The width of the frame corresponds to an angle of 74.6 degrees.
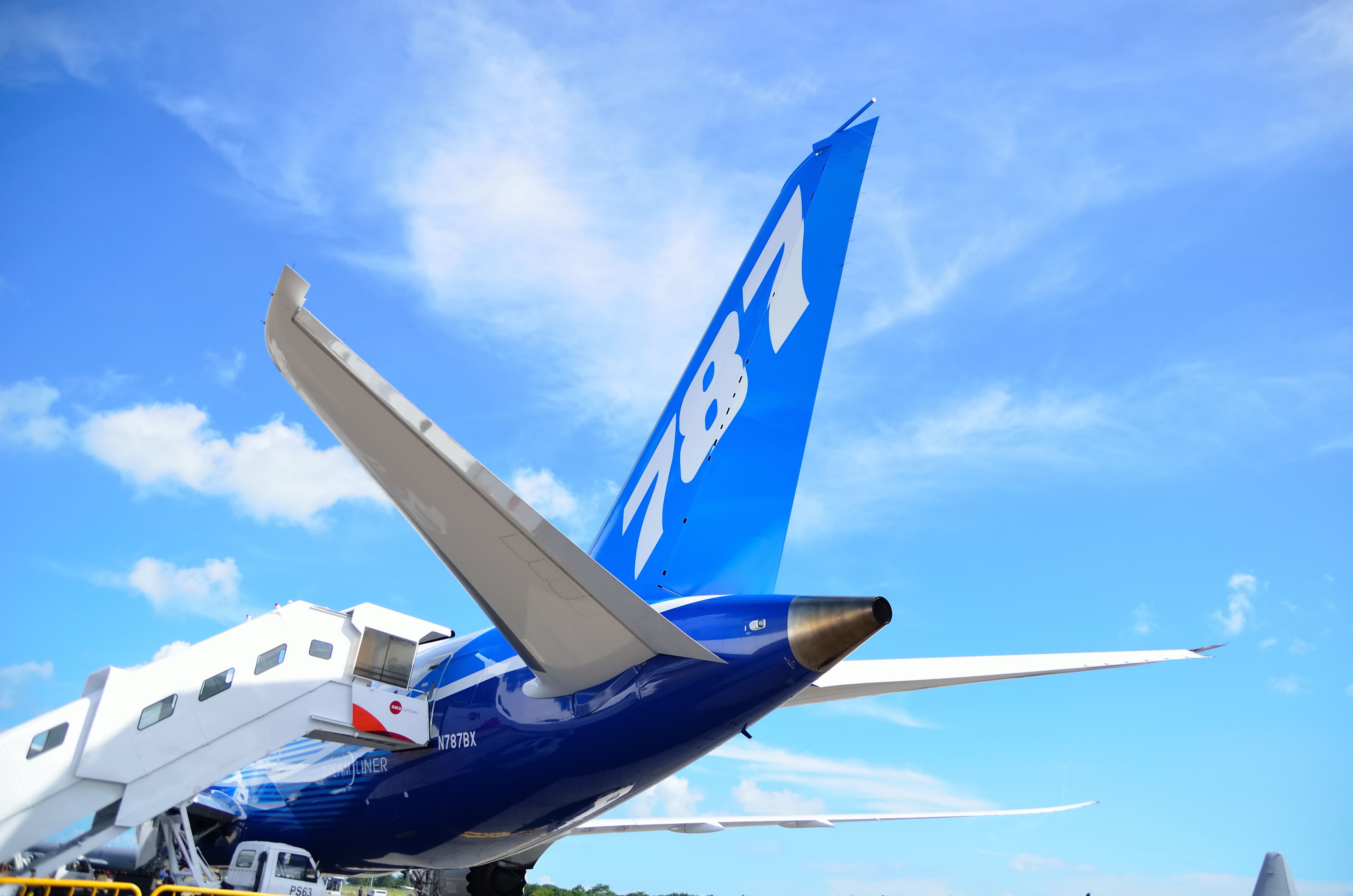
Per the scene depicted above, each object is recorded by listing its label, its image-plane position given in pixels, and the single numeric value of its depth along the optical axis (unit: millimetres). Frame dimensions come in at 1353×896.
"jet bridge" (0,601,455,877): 8469
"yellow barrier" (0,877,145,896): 6785
